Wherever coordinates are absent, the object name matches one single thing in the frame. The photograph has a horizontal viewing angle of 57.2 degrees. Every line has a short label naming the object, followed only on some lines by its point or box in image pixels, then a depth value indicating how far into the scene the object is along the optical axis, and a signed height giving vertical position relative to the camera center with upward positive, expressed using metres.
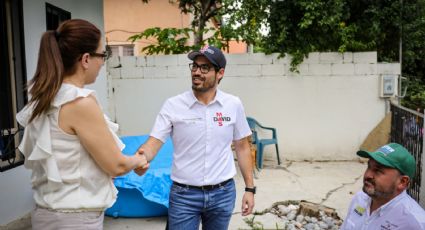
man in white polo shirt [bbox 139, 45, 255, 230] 2.34 -0.43
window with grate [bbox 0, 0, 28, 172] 3.85 -0.03
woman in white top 1.50 -0.24
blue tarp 3.97 -1.22
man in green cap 1.98 -0.62
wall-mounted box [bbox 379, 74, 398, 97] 6.49 -0.20
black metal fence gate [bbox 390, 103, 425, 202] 4.15 -0.76
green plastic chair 6.34 -1.09
